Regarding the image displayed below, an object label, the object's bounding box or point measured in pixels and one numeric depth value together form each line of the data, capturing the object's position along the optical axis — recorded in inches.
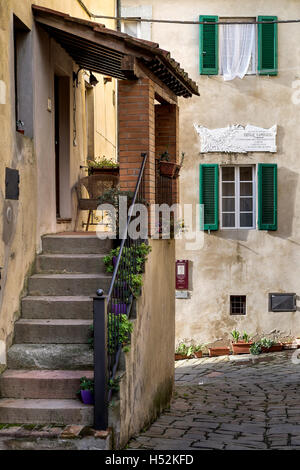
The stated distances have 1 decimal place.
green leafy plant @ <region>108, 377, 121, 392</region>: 240.7
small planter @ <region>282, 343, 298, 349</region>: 592.4
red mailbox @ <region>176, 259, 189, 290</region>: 593.9
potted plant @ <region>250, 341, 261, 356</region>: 578.4
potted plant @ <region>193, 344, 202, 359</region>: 583.5
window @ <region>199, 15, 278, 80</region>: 585.9
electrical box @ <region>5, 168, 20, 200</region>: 268.1
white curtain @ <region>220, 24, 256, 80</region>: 589.6
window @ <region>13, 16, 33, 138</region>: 309.0
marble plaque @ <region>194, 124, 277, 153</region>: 592.1
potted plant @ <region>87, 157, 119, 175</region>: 435.2
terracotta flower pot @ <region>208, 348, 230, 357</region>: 585.9
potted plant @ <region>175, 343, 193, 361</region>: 581.6
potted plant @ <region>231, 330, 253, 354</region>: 583.8
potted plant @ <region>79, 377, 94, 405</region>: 241.4
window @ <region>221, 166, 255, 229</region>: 597.6
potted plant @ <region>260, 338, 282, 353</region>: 583.6
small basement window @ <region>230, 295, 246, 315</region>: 599.2
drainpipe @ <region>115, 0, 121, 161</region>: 585.6
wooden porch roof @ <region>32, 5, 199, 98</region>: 311.3
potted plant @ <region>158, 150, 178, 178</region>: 373.1
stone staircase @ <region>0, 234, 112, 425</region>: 240.2
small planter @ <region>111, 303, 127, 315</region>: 269.0
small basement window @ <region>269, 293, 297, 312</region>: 597.3
